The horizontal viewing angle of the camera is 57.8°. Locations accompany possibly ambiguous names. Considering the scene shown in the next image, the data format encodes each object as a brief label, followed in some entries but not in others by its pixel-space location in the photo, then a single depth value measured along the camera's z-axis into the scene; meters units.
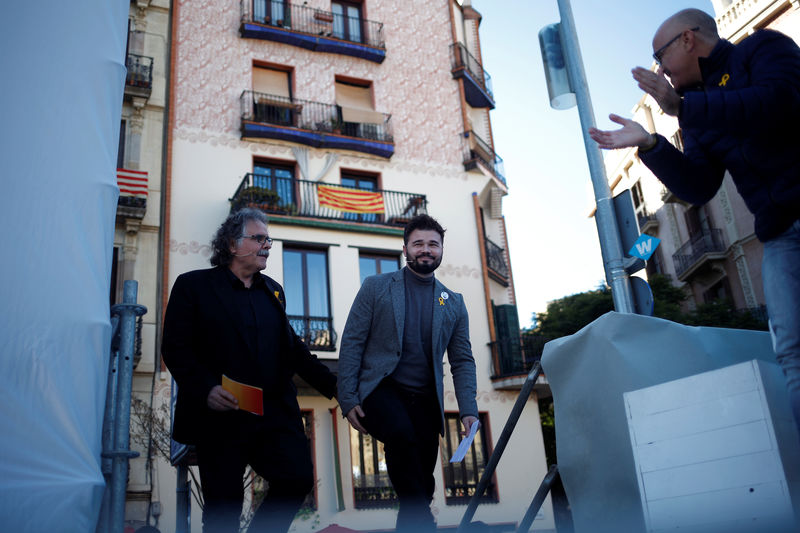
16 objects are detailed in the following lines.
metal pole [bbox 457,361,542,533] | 4.43
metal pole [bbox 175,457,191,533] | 5.09
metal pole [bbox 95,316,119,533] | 3.07
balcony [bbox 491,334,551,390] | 19.97
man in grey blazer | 4.25
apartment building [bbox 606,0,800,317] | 26.67
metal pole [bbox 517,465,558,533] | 4.48
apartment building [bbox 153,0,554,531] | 18.00
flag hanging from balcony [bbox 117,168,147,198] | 17.67
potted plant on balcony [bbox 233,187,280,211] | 18.86
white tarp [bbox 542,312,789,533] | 3.55
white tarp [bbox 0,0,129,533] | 2.69
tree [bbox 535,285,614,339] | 27.06
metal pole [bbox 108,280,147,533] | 3.12
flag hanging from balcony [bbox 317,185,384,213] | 19.92
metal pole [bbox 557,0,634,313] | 6.60
